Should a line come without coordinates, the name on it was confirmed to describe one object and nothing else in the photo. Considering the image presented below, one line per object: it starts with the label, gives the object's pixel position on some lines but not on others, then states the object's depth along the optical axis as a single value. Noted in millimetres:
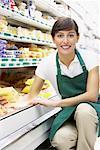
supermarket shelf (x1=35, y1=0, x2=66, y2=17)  2456
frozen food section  1319
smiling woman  1540
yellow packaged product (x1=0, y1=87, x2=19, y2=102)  1728
